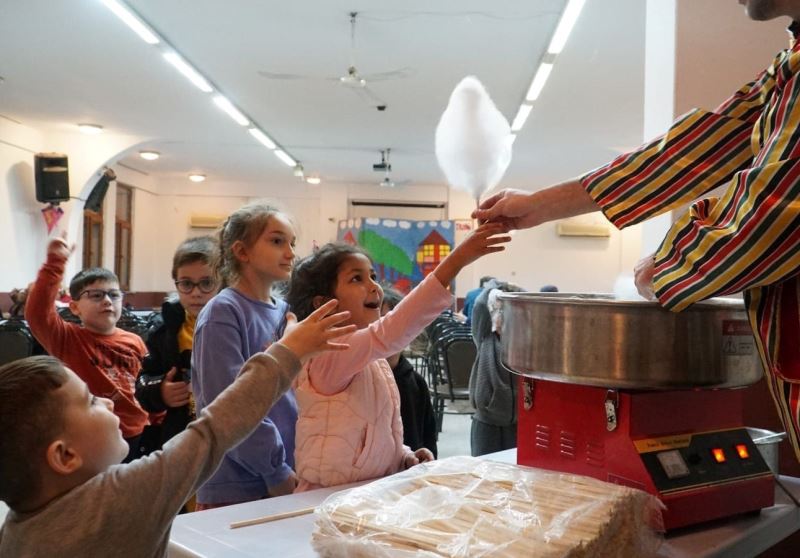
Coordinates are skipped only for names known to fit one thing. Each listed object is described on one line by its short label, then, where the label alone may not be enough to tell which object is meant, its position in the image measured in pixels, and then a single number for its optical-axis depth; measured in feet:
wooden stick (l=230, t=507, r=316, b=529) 3.70
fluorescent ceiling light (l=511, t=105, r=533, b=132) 22.20
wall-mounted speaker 25.00
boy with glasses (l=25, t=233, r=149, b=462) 8.52
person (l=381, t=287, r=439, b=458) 6.90
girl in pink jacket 4.70
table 3.36
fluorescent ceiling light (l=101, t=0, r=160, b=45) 14.42
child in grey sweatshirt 2.96
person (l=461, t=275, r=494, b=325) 19.20
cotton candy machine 3.66
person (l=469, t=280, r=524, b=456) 11.18
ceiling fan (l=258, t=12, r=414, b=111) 17.32
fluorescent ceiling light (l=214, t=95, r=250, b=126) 21.83
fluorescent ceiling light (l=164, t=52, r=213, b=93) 17.67
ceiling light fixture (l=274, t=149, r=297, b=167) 30.97
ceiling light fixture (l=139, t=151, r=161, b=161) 31.63
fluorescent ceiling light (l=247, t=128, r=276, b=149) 26.48
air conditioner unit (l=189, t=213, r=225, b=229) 39.88
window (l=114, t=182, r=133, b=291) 36.14
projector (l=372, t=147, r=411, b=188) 31.26
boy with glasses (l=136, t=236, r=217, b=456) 7.22
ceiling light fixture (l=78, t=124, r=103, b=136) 25.64
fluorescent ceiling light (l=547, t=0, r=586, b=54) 13.91
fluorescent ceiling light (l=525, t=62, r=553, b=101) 17.84
